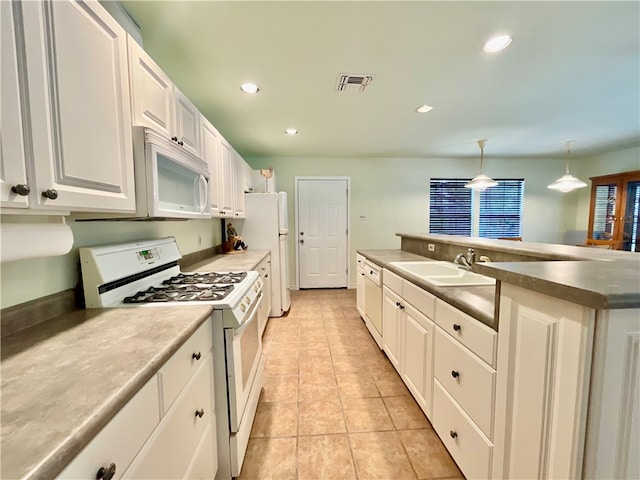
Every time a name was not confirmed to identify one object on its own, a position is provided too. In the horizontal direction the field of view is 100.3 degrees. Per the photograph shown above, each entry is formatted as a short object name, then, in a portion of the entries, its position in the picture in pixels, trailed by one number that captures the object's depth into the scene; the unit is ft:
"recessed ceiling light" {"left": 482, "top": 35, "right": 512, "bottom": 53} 5.39
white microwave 3.86
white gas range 3.94
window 16.62
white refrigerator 11.39
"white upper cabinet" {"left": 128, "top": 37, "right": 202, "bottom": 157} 3.92
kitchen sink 6.34
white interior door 15.76
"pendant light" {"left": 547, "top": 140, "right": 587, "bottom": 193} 11.05
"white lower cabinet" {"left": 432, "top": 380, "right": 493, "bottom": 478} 3.60
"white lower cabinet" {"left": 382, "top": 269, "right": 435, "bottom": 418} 5.16
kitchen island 2.16
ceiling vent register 6.82
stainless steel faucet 6.59
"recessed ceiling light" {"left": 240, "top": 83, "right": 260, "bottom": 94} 7.22
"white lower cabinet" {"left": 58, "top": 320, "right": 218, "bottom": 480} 1.90
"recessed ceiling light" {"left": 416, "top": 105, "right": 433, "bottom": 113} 8.72
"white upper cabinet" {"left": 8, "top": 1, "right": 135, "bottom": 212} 2.36
